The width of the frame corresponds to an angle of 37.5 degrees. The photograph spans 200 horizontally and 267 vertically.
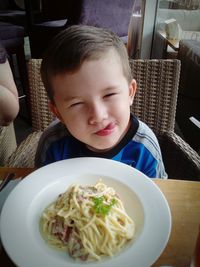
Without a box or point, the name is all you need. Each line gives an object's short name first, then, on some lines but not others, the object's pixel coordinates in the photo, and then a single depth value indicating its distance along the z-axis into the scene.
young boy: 0.81
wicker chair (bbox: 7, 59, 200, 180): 1.23
